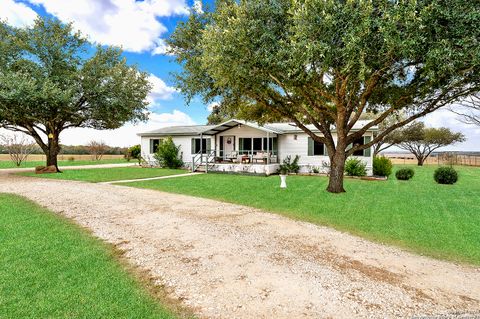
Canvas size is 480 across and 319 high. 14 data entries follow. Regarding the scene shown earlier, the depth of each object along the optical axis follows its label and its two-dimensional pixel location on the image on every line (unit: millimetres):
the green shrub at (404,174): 16812
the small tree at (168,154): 22688
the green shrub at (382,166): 18094
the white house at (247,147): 19359
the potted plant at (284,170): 19888
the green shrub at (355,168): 17688
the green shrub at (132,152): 34438
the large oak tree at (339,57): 7461
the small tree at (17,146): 25078
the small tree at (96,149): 35562
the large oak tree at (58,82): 15227
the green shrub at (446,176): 15016
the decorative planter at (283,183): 12680
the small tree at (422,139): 34781
